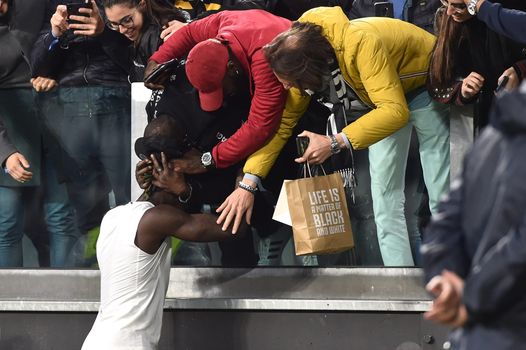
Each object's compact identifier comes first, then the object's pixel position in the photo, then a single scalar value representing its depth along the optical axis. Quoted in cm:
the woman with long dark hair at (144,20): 1379
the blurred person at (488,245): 664
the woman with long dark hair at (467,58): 1278
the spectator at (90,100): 1418
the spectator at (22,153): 1470
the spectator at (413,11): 1341
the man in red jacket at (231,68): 1257
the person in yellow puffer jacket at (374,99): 1232
